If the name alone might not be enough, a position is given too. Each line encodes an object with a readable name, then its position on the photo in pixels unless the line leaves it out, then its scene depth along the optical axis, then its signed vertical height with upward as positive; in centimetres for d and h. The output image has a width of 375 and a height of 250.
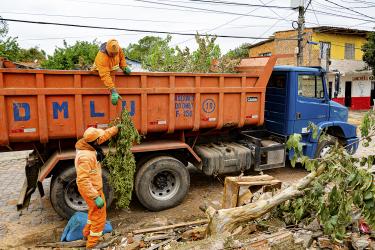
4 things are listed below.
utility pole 1468 +290
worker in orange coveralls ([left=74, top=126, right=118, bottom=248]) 429 -119
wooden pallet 491 -150
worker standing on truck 505 +42
